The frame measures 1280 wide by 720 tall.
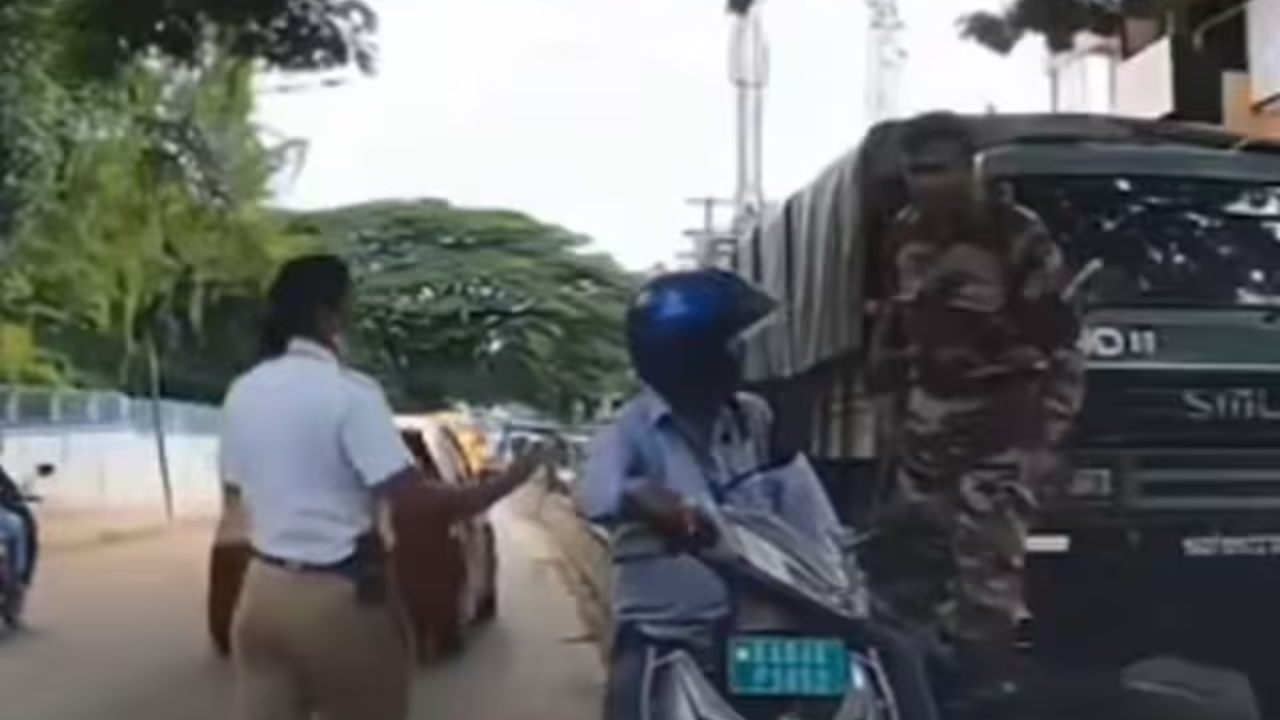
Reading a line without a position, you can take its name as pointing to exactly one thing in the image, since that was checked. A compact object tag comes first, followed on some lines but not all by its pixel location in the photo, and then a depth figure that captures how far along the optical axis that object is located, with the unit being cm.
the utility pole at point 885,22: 2593
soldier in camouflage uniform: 947
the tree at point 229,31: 1181
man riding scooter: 475
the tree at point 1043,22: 1501
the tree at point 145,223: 3144
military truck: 968
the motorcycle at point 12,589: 1800
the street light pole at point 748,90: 1610
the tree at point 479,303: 4025
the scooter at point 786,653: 461
